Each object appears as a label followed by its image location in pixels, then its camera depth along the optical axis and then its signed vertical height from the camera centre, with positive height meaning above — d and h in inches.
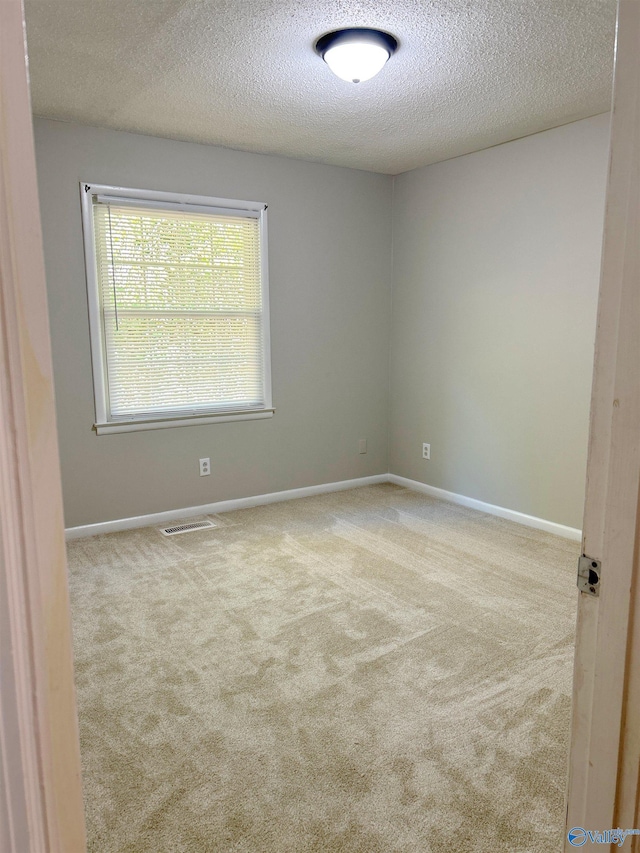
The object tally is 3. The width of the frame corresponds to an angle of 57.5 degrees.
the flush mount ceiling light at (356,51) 94.1 +46.0
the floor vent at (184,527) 152.0 -50.6
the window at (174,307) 143.9 +7.0
